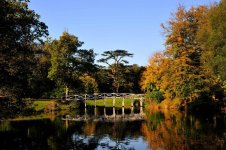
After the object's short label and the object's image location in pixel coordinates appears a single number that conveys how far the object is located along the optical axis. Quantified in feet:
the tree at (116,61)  277.23
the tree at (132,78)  276.45
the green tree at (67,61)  207.31
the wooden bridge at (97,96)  205.31
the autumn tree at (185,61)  153.38
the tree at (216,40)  112.78
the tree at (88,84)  232.94
